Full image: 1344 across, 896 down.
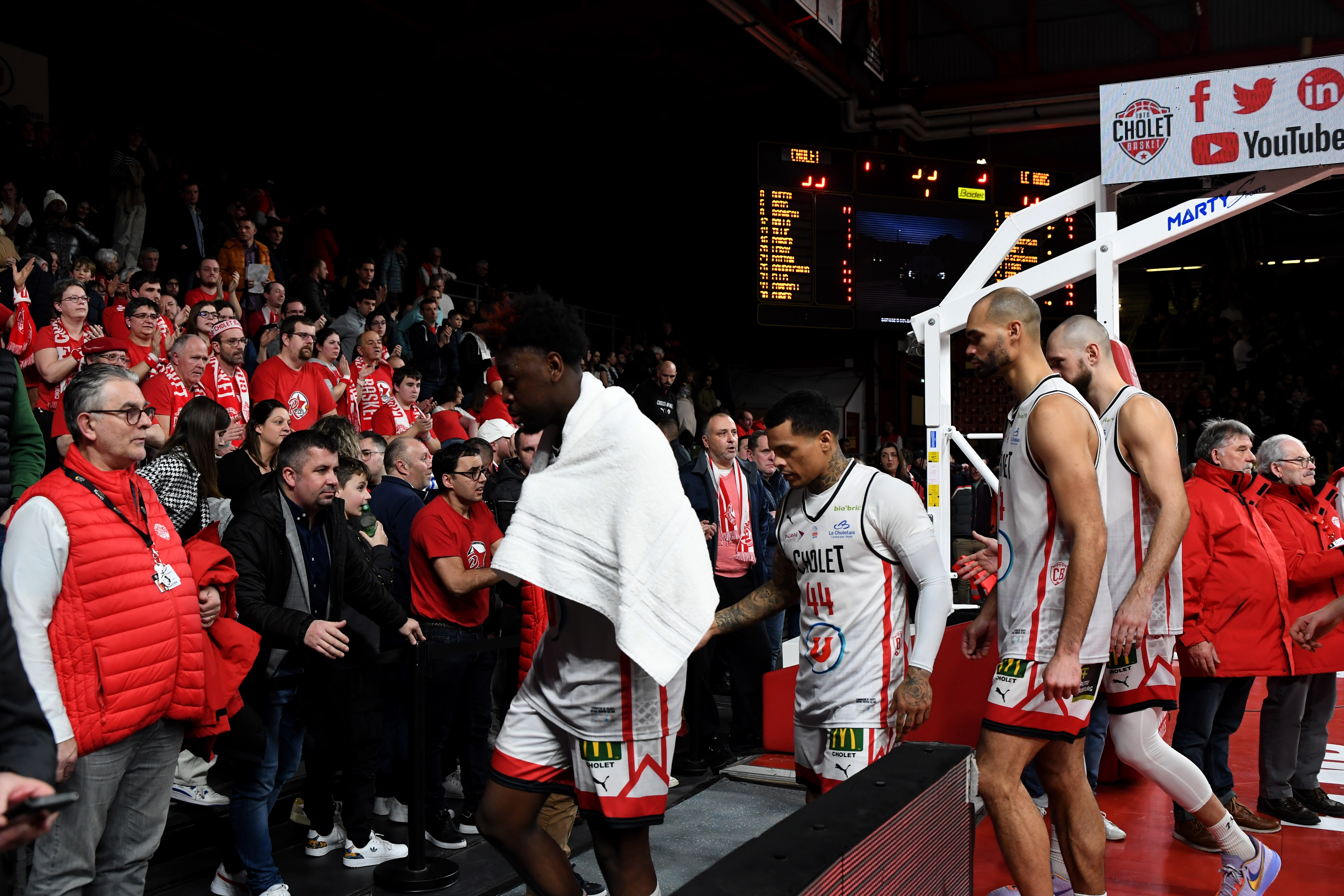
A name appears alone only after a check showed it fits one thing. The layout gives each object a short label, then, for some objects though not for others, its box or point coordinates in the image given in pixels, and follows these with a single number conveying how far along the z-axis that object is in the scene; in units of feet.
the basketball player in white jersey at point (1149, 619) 11.33
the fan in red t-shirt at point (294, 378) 24.36
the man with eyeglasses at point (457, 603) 15.21
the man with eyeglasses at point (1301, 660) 16.11
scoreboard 45.88
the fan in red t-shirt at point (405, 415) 27.86
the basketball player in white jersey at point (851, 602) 10.34
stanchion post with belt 13.15
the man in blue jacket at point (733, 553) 20.56
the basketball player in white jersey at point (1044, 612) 9.96
